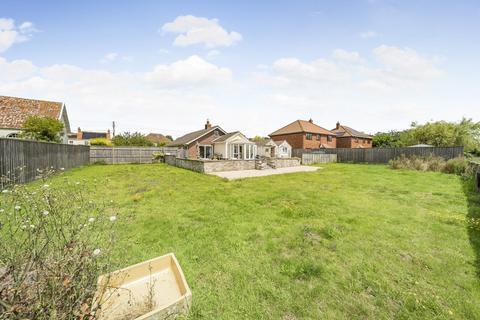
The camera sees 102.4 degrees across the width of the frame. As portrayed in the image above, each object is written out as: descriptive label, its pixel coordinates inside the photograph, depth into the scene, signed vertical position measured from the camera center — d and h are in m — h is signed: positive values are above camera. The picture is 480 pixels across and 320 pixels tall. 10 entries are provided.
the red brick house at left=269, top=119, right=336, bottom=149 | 34.84 +3.19
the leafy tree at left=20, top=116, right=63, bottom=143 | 15.66 +1.82
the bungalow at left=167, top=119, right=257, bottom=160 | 22.25 +0.79
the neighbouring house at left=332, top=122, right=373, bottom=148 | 39.06 +2.99
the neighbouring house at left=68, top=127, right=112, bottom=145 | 47.56 +4.30
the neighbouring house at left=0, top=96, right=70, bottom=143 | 16.48 +3.80
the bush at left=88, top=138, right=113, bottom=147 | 30.47 +1.39
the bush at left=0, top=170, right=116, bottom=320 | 1.58 -1.16
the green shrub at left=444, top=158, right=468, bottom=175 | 13.37 -0.94
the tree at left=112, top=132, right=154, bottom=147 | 30.28 +1.77
